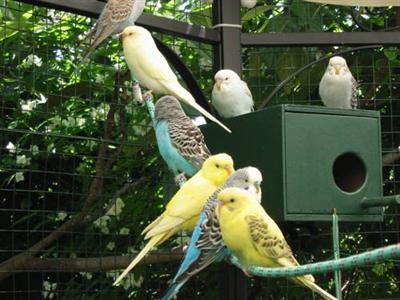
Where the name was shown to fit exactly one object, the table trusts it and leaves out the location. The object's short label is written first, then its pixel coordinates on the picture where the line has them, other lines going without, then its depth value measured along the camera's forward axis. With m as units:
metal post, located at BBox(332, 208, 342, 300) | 1.50
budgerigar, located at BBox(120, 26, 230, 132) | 1.53
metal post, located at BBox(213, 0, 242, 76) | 1.80
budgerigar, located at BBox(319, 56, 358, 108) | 1.92
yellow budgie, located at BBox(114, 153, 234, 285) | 1.43
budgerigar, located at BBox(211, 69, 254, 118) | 1.79
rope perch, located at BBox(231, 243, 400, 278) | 1.06
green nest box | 1.64
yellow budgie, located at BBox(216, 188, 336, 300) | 1.31
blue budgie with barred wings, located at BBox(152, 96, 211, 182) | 1.58
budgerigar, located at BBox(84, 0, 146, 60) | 1.60
